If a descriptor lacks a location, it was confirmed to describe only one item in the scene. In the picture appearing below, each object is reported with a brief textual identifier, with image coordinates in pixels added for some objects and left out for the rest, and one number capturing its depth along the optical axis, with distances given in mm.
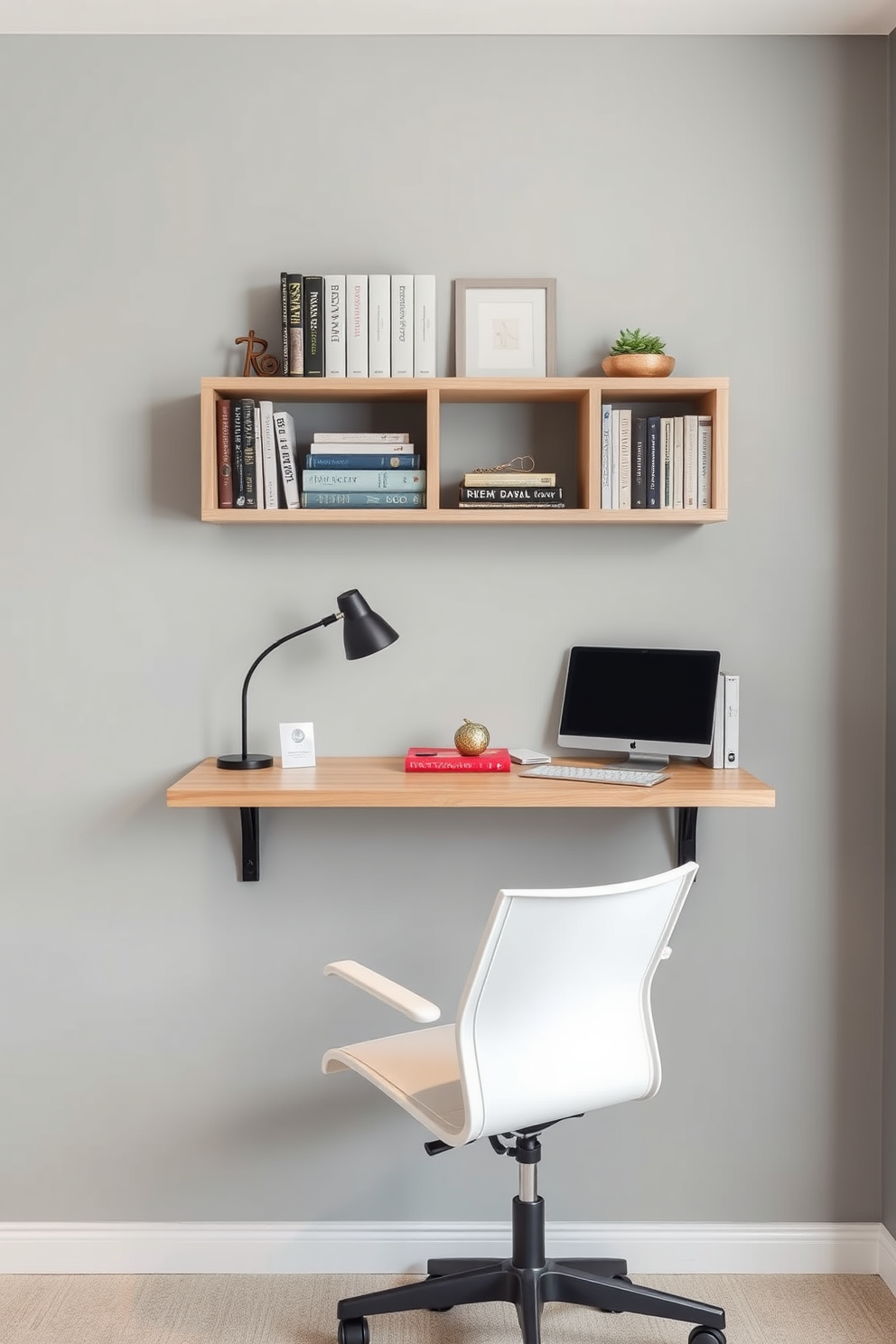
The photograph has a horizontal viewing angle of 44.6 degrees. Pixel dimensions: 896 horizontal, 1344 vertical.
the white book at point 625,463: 2254
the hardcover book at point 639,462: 2264
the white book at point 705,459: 2268
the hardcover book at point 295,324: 2268
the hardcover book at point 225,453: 2246
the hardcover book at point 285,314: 2271
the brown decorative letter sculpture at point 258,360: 2355
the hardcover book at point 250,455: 2246
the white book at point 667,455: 2266
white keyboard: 2160
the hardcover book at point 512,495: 2256
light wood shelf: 2217
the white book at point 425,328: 2297
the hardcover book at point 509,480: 2264
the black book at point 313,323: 2268
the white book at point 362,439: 2291
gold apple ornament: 2309
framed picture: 2359
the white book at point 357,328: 2273
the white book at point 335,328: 2268
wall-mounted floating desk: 2080
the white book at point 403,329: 2293
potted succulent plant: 2268
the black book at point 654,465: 2264
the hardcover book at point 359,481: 2254
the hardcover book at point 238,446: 2248
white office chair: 1769
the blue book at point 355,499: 2254
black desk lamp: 2264
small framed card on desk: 2318
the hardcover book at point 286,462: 2264
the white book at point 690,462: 2262
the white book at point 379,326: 2281
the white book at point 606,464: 2252
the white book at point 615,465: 2250
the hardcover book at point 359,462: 2268
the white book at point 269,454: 2254
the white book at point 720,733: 2322
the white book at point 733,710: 2322
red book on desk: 2264
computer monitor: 2324
